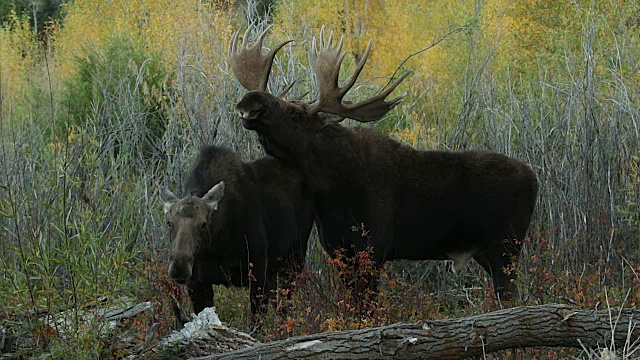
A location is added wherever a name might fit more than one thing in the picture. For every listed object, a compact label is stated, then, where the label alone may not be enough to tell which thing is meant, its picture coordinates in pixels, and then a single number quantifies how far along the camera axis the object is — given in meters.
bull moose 14.97
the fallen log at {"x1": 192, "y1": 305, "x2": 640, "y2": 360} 10.16
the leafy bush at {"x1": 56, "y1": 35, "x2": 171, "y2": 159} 19.85
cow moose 13.14
